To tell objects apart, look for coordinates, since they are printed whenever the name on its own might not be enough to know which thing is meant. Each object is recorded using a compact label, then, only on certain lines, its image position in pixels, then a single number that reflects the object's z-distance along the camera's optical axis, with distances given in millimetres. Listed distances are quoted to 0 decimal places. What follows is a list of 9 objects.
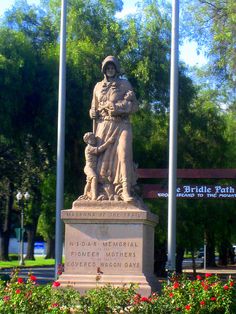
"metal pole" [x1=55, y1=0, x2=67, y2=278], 21078
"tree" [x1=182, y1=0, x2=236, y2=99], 25547
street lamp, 43503
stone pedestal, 15992
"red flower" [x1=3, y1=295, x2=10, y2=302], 12794
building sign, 24928
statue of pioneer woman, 16578
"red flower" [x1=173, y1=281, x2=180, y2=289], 13320
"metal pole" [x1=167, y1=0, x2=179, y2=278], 19812
